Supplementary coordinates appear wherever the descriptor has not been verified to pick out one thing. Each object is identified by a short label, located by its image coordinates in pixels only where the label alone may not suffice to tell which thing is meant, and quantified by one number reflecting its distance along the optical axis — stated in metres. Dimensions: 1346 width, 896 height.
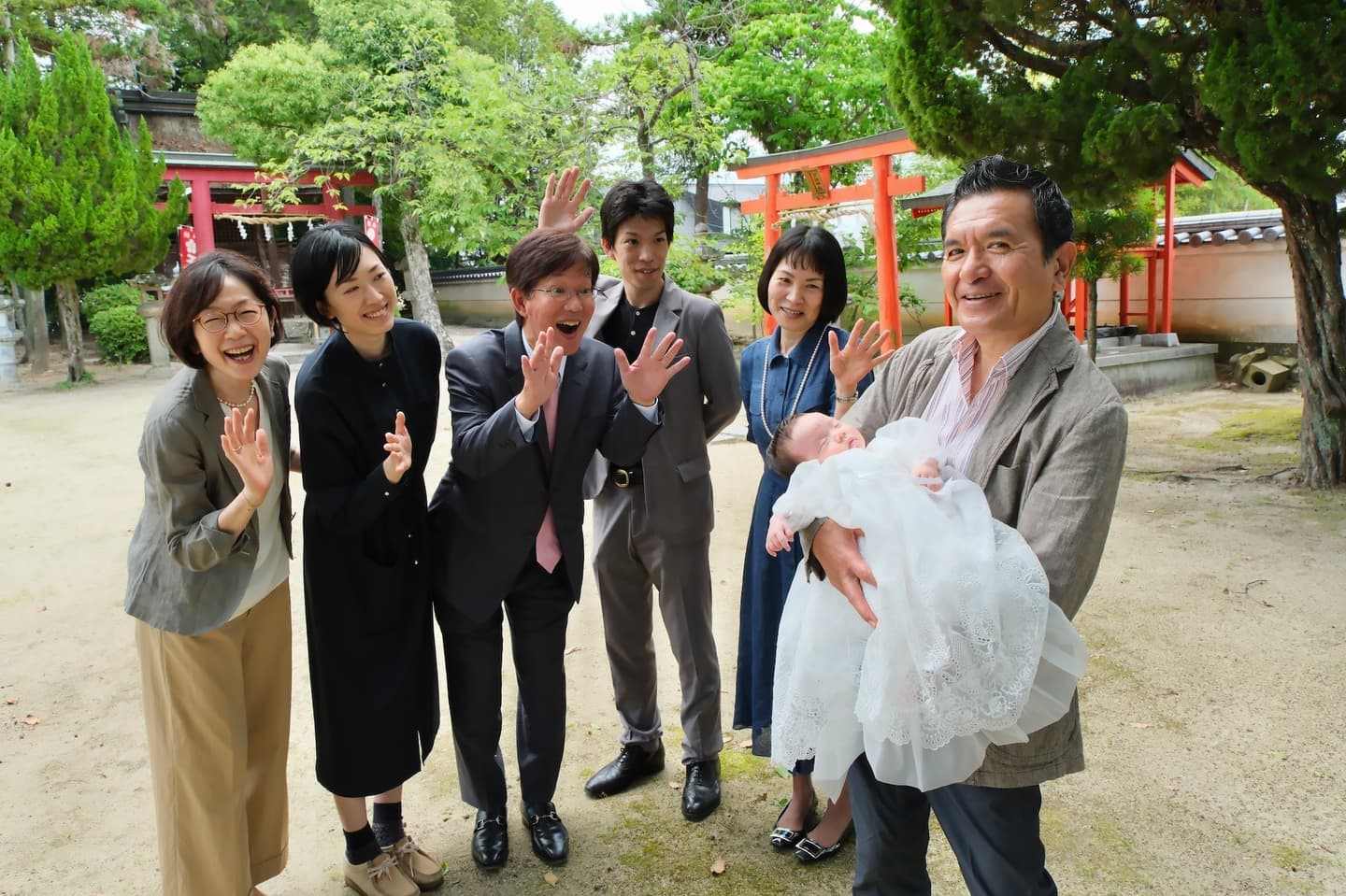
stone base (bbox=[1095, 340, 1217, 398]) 10.70
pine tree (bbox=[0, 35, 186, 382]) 11.99
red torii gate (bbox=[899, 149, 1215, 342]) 11.48
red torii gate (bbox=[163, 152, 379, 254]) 16.31
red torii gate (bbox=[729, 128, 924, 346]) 8.46
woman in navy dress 2.56
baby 1.90
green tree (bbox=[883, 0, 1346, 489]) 4.97
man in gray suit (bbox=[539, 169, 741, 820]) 2.76
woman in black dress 2.18
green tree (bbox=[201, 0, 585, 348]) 11.27
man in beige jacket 1.43
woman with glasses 2.03
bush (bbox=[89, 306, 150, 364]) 14.99
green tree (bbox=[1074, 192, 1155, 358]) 8.95
